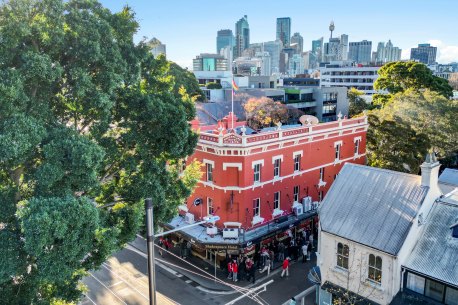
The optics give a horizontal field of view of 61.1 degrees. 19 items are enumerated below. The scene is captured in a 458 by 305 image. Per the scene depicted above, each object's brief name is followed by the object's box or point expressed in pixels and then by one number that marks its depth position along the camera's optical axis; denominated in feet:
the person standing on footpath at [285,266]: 80.87
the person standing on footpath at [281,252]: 88.43
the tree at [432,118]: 114.11
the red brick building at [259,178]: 85.71
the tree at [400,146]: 108.17
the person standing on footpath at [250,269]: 79.87
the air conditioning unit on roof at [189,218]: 91.86
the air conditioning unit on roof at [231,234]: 83.35
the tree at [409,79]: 165.07
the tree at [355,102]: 252.54
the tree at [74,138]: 37.76
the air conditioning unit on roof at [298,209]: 97.30
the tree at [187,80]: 208.78
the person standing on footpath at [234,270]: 79.66
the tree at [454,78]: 425.61
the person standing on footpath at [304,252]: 88.11
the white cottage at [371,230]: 60.49
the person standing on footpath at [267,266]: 82.99
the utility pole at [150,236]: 37.52
